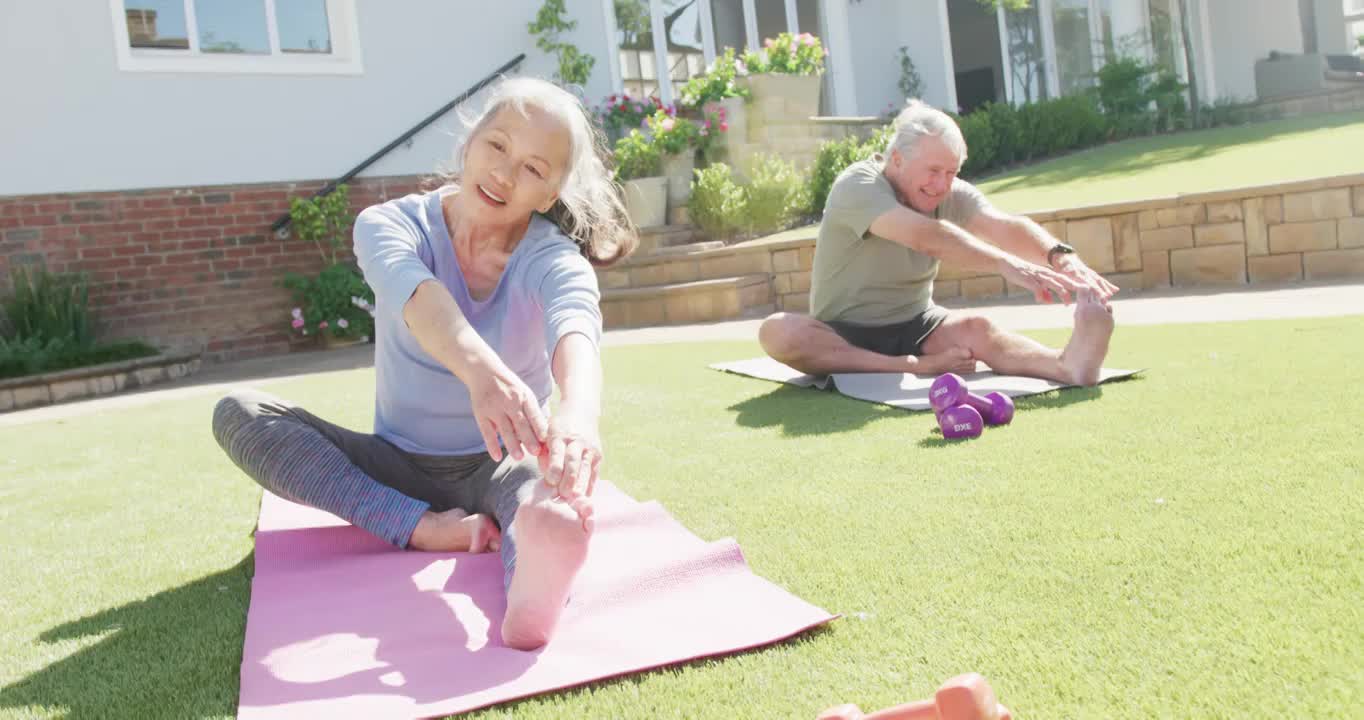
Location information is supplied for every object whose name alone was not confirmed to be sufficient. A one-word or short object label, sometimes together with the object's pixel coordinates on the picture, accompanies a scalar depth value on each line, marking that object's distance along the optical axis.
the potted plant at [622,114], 10.55
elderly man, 3.97
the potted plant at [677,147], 9.94
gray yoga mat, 4.02
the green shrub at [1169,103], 13.46
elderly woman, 2.20
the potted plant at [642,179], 9.79
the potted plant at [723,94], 10.43
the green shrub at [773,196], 9.63
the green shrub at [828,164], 10.18
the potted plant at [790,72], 10.61
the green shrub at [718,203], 9.62
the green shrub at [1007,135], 12.03
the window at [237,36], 9.02
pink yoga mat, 1.76
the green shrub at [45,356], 7.74
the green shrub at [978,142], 11.57
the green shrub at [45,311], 8.12
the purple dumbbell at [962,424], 3.30
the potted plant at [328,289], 9.31
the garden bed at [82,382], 7.47
